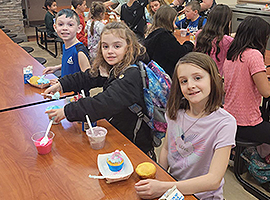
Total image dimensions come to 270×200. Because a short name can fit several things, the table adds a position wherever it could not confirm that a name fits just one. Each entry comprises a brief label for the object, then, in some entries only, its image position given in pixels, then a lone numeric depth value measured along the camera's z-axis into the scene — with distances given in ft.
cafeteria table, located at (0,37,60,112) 6.82
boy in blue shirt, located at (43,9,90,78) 8.11
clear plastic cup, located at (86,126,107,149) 4.93
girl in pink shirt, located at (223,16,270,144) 7.26
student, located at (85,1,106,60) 13.67
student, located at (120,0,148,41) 15.33
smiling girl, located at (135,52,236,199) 4.39
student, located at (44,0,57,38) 20.94
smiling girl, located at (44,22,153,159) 5.29
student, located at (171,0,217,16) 16.67
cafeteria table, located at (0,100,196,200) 4.02
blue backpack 5.68
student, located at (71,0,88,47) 17.30
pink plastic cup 4.80
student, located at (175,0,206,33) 13.67
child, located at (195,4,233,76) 9.59
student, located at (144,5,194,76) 10.22
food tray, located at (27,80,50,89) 7.53
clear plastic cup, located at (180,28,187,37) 14.34
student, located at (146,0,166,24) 14.12
